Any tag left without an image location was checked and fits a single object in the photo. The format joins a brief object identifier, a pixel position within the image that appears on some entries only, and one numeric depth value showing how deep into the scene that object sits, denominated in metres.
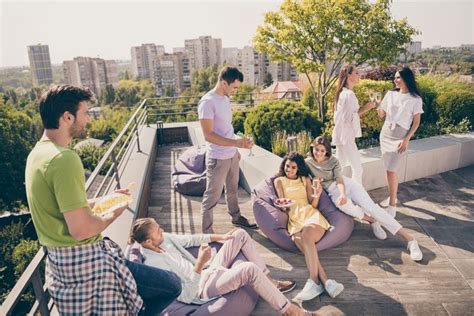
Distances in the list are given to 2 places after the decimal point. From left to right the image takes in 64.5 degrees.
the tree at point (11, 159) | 24.63
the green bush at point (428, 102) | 7.12
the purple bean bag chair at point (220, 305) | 2.43
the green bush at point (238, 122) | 7.80
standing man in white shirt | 3.39
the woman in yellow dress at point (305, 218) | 3.00
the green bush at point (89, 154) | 26.52
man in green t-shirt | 1.53
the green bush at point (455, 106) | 6.73
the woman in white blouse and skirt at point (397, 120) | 4.03
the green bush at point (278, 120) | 6.13
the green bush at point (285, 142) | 5.58
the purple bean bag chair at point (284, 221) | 3.61
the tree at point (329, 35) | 6.40
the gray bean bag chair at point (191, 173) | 5.23
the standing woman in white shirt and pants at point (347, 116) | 4.12
